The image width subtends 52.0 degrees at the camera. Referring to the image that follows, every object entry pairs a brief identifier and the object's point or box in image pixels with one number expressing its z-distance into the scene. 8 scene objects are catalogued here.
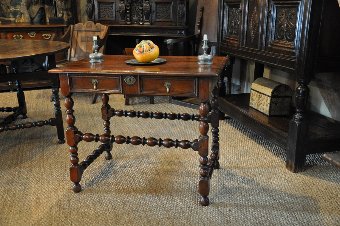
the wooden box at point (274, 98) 2.94
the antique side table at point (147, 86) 1.91
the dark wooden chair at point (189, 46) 3.97
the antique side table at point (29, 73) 2.59
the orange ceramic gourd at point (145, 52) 2.12
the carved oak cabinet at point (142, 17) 4.54
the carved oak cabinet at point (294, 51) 2.24
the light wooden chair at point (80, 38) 4.52
